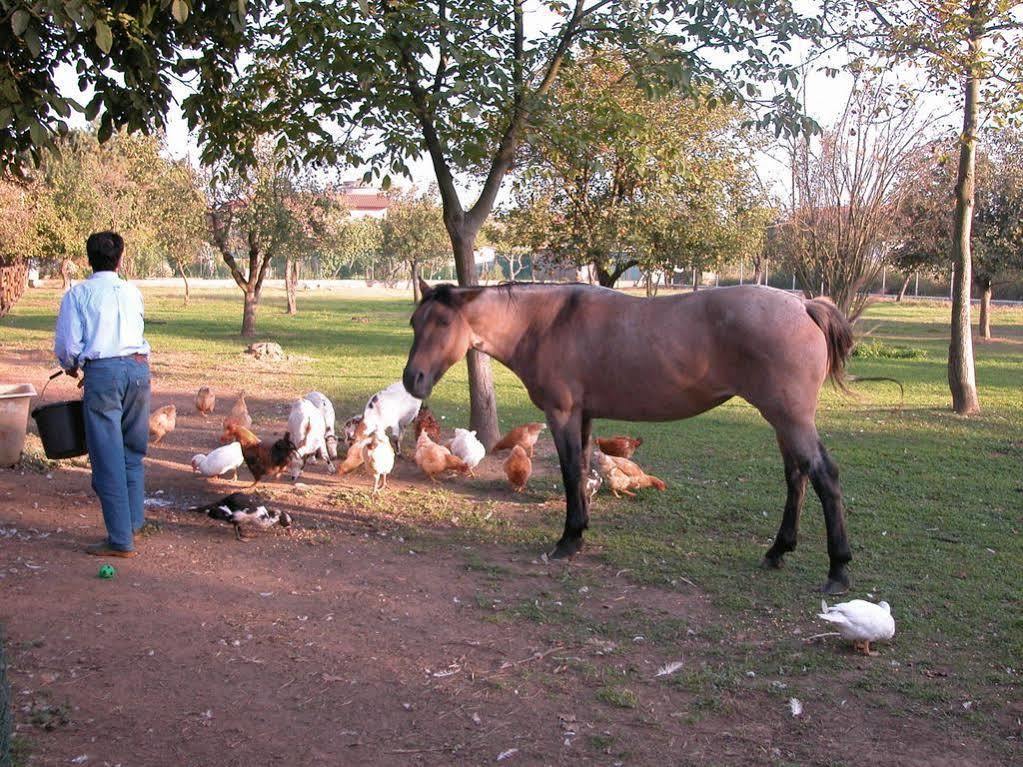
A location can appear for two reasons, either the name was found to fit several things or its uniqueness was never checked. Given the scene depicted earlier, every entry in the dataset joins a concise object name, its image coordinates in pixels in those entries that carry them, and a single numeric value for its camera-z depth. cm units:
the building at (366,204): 10238
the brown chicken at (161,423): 959
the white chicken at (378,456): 803
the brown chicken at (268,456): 798
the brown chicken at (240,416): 981
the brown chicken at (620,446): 891
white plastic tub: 787
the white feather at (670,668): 460
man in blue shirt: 578
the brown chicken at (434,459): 852
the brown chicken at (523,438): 877
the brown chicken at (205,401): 1177
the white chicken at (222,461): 802
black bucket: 588
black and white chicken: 652
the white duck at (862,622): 477
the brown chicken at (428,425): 969
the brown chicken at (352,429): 922
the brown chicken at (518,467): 818
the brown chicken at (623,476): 816
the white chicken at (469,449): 859
